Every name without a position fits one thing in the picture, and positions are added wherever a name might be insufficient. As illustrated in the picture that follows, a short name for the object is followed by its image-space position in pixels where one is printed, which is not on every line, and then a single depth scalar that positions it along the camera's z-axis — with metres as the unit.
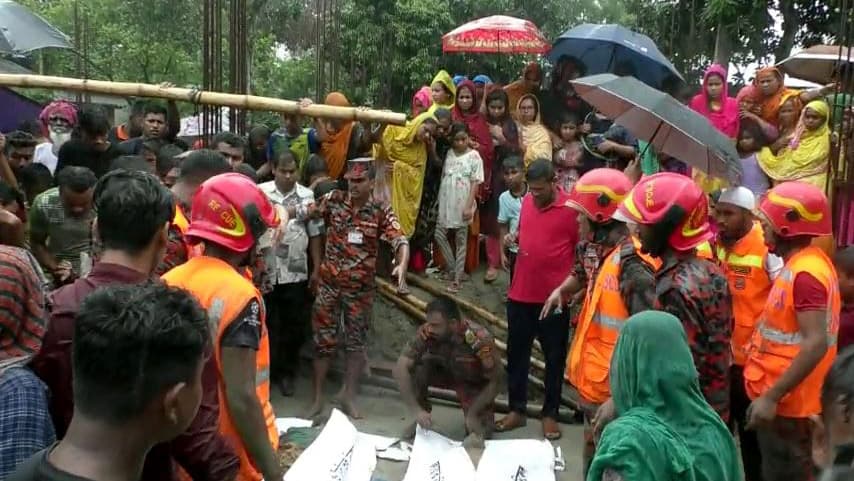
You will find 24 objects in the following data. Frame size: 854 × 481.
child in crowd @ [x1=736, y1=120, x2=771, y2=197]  6.59
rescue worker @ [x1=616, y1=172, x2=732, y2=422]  3.27
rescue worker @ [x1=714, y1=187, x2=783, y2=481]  4.24
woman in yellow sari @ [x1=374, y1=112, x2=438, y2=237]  7.26
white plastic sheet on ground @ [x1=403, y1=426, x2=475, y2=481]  4.95
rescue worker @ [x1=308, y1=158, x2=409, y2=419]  5.98
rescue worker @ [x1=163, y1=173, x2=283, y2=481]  2.46
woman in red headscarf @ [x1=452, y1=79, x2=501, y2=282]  7.64
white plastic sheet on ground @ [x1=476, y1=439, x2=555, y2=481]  5.00
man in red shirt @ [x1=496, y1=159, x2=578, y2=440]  5.71
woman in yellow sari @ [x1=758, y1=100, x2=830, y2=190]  6.24
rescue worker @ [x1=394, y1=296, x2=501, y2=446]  5.58
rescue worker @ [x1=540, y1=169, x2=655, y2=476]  3.69
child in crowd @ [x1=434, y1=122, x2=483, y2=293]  7.29
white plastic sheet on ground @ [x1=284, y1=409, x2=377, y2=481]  4.66
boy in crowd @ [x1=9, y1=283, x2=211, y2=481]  1.47
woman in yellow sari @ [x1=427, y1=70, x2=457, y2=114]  7.77
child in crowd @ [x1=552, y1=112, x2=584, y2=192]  7.46
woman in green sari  2.31
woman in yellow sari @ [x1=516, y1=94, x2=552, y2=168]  7.56
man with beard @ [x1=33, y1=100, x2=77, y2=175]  7.32
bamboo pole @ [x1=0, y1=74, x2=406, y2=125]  4.68
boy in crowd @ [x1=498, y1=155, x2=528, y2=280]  6.99
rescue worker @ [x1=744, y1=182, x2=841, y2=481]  3.45
